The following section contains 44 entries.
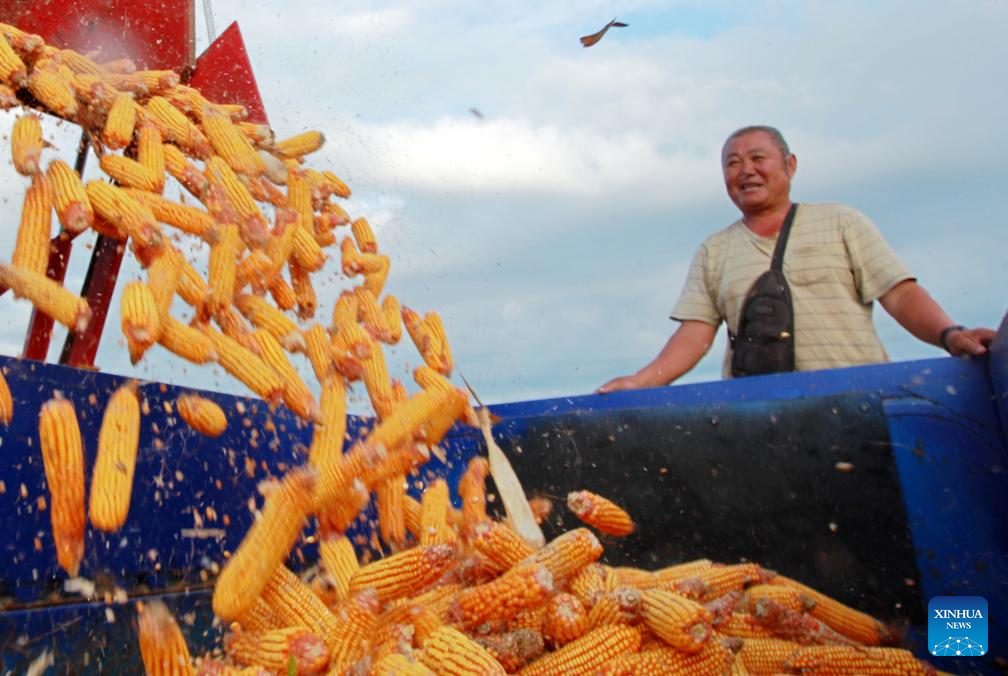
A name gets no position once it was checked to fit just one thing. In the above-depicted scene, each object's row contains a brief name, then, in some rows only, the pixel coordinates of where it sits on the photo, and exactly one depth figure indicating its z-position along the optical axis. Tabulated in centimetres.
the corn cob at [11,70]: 270
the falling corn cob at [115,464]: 192
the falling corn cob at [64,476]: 188
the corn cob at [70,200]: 242
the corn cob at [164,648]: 186
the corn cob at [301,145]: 345
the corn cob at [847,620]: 226
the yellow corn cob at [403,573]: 200
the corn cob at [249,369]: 228
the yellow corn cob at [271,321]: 246
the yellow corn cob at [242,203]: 270
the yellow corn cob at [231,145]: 302
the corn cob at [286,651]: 183
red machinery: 321
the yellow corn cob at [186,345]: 227
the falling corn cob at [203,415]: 216
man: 311
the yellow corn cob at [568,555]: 207
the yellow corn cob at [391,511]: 253
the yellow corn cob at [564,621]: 193
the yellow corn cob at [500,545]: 210
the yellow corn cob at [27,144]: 249
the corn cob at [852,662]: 203
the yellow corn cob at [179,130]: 300
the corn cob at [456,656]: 171
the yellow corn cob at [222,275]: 246
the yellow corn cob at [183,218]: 258
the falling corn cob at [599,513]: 254
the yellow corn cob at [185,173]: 285
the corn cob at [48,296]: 222
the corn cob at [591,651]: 184
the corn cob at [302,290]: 292
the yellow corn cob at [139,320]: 218
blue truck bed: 193
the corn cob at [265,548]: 201
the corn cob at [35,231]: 235
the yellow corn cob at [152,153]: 271
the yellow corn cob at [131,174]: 267
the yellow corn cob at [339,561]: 221
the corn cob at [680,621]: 188
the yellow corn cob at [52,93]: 273
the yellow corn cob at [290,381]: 234
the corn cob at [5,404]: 183
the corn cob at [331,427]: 233
